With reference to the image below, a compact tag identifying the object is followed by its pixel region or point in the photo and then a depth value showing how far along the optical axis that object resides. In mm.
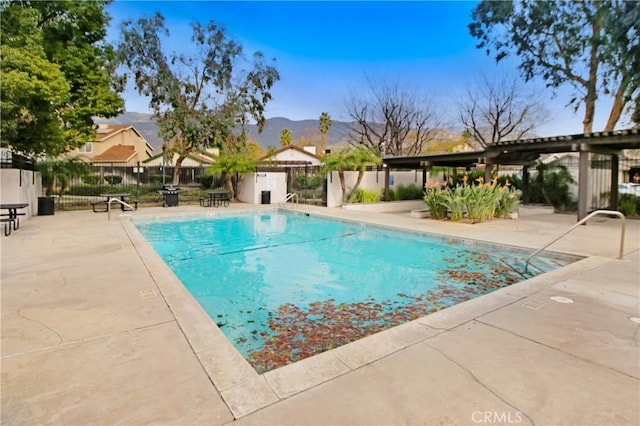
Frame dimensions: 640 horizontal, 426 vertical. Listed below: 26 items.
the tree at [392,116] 25000
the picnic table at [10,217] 7577
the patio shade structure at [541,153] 9875
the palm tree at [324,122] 45438
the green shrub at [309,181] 16022
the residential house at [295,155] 35709
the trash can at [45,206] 11758
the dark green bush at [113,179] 18695
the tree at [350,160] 13977
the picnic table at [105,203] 12530
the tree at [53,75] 9070
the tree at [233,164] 16797
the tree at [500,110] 22562
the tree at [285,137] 47703
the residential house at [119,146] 33094
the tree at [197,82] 17359
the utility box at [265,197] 16703
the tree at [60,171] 13992
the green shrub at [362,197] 15305
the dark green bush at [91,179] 15818
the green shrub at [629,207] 12576
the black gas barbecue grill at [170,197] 15453
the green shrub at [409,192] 16922
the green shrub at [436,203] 11773
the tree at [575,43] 15531
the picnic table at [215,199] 15838
